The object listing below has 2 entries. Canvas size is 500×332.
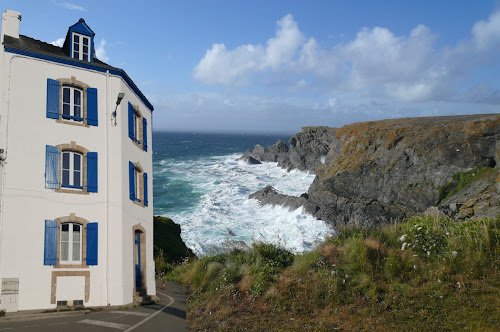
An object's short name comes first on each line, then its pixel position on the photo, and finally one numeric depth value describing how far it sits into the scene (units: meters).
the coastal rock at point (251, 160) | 77.25
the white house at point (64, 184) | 11.12
